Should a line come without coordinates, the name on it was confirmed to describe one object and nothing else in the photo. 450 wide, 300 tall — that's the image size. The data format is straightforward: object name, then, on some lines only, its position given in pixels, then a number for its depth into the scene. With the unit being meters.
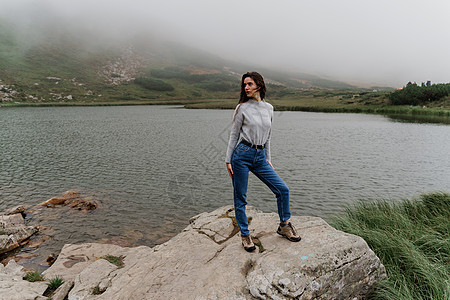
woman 5.30
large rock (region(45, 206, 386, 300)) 4.61
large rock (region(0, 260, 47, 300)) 5.98
